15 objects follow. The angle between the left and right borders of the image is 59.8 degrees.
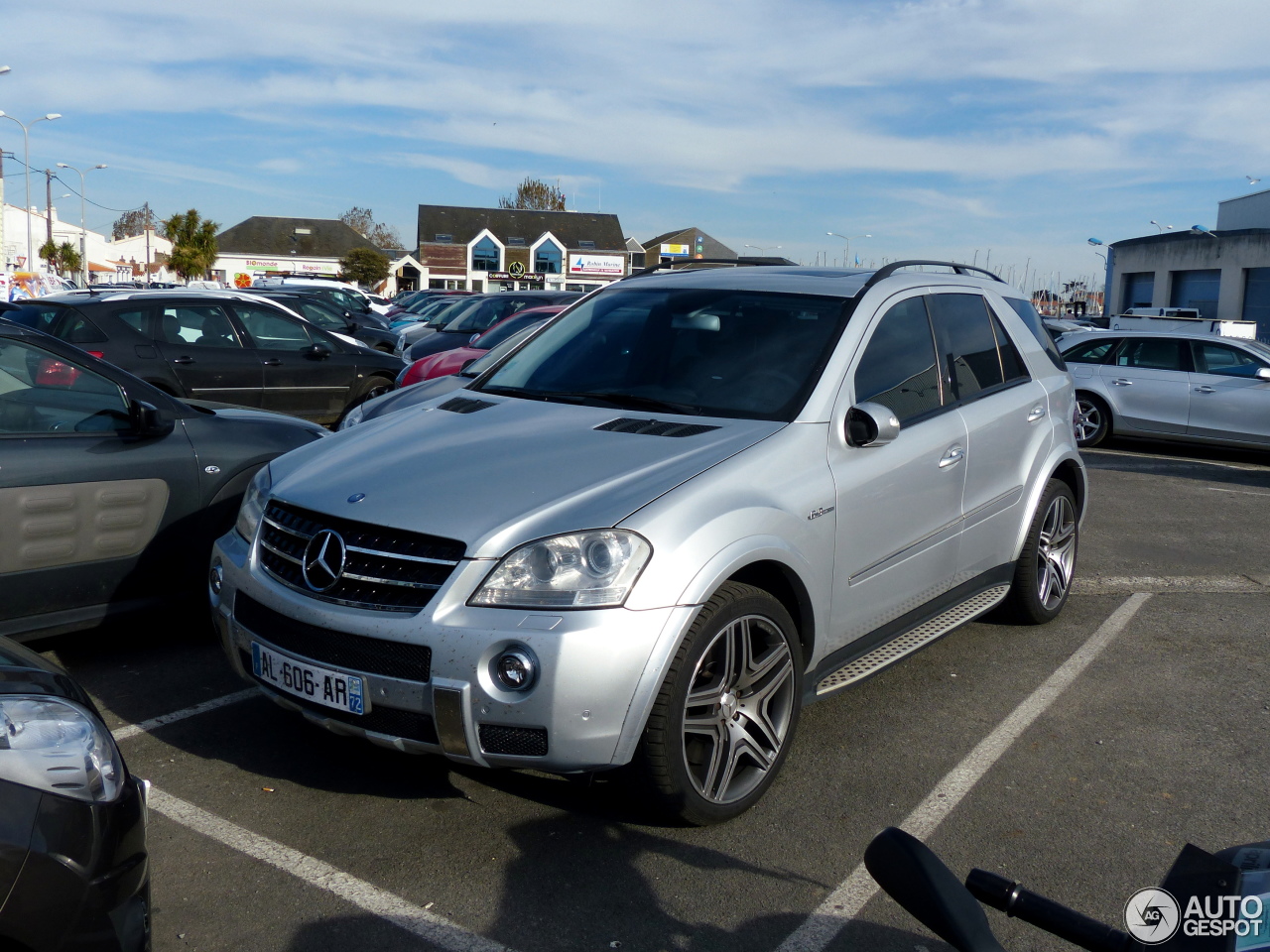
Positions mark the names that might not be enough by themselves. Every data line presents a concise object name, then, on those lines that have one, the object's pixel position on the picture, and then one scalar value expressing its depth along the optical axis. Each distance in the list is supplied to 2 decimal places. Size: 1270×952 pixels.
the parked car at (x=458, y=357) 11.27
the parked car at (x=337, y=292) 28.75
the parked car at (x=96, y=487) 4.57
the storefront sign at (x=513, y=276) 70.56
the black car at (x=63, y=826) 2.00
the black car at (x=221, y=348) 10.88
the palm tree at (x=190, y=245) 67.44
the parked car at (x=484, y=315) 14.78
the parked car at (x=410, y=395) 6.58
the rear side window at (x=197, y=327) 11.24
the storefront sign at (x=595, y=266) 82.62
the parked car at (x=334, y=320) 20.47
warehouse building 38.94
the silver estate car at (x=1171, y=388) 12.75
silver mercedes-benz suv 3.13
